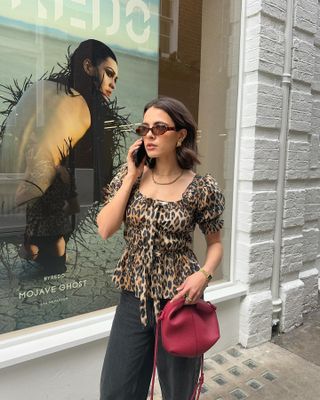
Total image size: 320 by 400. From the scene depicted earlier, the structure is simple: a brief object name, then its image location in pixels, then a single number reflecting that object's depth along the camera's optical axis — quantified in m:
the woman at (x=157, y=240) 1.79
